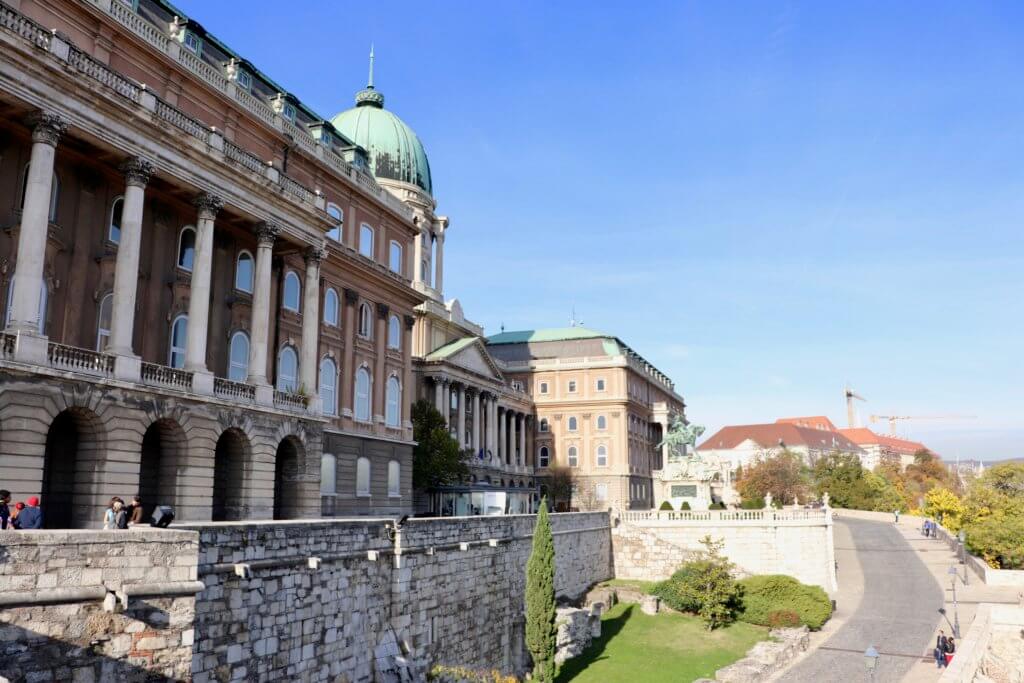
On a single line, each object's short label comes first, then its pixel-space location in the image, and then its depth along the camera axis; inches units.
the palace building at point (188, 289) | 962.7
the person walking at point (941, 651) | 1409.9
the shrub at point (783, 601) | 1785.2
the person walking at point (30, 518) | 692.7
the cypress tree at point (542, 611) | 1330.0
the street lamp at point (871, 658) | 888.0
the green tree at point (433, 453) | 2146.9
